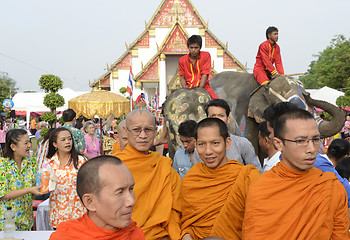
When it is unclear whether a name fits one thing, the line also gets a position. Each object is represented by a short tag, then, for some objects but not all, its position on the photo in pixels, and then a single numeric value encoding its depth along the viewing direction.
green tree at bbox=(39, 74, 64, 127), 8.38
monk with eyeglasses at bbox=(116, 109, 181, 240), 2.88
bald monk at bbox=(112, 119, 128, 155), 5.63
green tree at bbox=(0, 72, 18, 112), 49.86
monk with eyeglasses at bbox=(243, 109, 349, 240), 2.26
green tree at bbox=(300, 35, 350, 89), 27.97
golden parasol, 9.75
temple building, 28.34
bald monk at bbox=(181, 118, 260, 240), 2.71
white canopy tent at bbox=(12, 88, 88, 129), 21.59
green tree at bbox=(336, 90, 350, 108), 17.27
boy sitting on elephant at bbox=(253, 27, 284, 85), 5.93
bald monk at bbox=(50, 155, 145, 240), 1.95
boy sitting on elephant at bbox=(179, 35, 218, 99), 5.30
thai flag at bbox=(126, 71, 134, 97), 14.21
